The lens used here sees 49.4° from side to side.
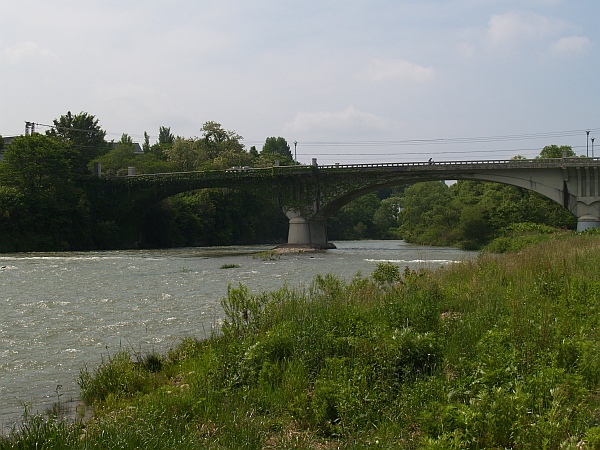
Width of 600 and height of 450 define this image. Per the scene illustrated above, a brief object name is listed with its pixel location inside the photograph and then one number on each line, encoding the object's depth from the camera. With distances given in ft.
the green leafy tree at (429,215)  261.03
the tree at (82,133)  306.55
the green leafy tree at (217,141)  329.72
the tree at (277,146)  570.05
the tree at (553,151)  331.57
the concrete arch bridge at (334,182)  190.60
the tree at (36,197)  203.10
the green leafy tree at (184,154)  323.16
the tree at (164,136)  496.64
